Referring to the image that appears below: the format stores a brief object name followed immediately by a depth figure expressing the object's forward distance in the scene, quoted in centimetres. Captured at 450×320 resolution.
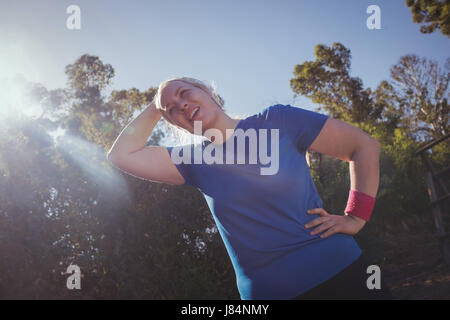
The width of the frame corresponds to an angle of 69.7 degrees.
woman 136
